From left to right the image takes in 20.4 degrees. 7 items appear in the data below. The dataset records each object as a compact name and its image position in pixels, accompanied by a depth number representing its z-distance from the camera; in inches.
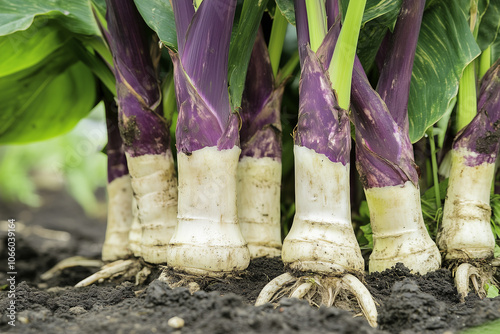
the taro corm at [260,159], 38.5
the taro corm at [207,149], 35.9
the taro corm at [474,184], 37.5
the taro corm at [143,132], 38.5
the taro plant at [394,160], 36.4
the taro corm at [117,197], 41.5
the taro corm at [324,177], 35.1
